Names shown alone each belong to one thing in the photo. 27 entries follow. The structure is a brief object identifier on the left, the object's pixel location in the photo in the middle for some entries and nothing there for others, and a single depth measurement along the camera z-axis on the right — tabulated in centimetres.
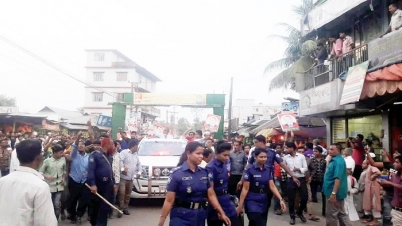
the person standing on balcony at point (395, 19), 1045
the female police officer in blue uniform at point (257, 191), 600
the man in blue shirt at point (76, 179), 847
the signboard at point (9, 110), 2689
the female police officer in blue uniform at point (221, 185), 581
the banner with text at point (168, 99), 2419
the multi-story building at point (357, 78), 975
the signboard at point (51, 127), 2949
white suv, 1030
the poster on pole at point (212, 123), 1889
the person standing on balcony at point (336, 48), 1480
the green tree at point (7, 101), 6046
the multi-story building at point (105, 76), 6412
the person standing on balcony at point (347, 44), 1412
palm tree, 2321
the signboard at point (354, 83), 998
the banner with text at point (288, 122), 1230
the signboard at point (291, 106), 2055
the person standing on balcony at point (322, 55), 1658
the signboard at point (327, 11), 1362
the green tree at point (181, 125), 7650
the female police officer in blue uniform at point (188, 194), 461
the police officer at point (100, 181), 688
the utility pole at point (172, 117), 6466
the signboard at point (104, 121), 2348
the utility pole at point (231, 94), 2990
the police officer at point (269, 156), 703
